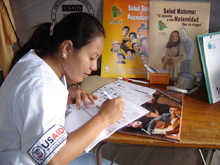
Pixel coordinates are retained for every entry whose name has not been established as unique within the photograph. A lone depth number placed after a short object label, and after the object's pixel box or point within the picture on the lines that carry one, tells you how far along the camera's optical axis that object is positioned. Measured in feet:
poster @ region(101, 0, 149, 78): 3.83
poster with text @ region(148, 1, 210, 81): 3.66
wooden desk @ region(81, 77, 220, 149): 2.19
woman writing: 1.86
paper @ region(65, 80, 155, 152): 2.41
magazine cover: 2.28
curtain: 4.00
